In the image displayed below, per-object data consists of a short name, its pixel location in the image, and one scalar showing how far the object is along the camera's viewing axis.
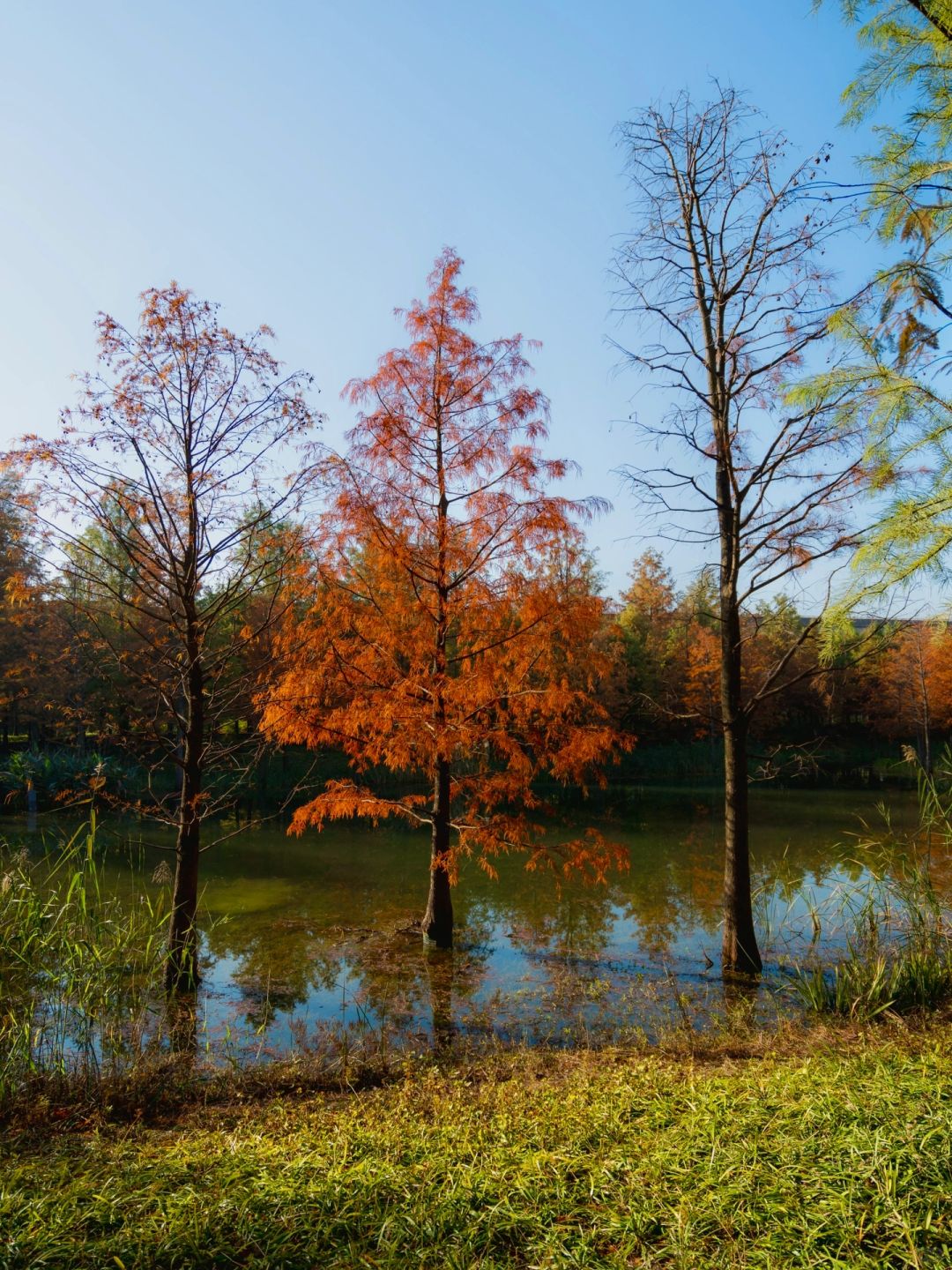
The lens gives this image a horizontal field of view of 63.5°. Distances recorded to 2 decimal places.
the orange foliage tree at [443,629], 8.07
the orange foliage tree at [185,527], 6.55
